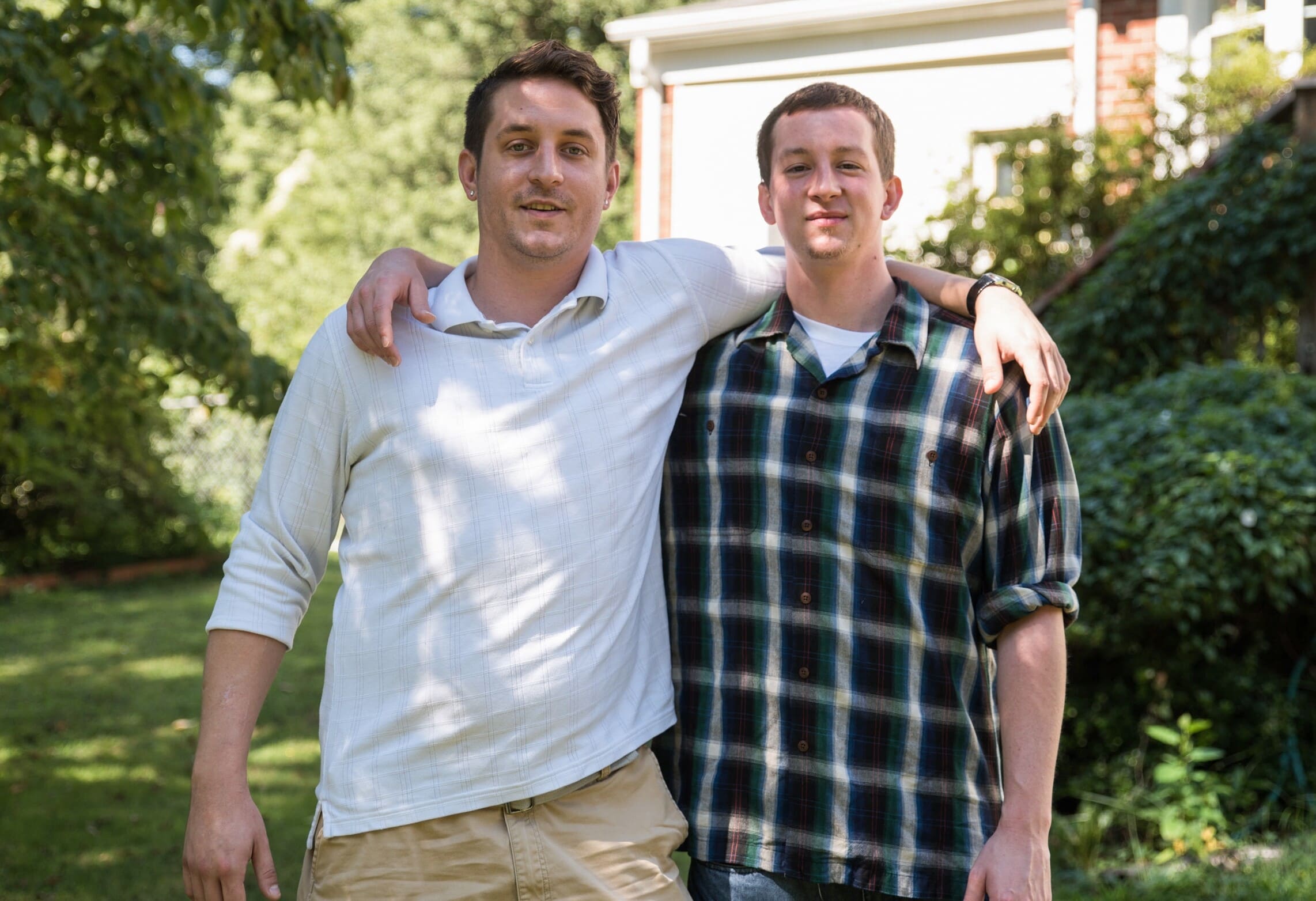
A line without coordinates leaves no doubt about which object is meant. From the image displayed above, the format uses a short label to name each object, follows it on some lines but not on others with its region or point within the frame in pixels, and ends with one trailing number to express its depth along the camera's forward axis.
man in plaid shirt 2.22
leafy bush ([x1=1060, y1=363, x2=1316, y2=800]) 4.45
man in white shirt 2.17
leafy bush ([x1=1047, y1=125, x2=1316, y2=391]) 5.96
